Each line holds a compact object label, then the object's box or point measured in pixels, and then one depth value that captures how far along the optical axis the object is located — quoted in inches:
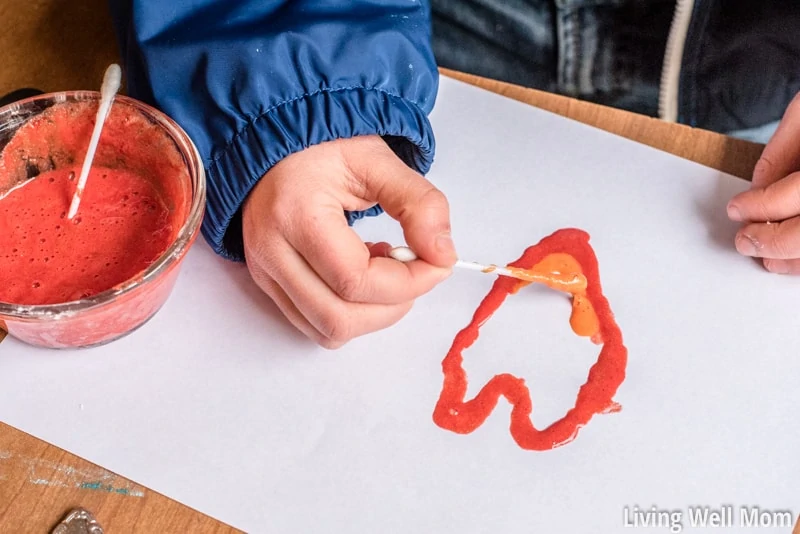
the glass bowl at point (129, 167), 20.7
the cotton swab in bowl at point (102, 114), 21.8
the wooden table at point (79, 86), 20.0
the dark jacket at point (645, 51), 30.1
